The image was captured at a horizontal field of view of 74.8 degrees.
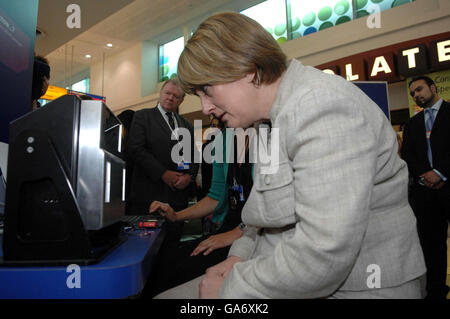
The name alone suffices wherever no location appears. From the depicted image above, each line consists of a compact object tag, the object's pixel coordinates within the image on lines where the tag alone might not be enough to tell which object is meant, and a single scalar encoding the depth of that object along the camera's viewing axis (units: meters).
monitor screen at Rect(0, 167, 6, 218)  1.17
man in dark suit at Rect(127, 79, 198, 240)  2.16
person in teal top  1.16
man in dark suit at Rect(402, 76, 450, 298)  2.34
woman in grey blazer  0.51
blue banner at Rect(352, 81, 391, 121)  2.03
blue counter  0.60
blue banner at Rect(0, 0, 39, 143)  1.78
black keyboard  1.15
